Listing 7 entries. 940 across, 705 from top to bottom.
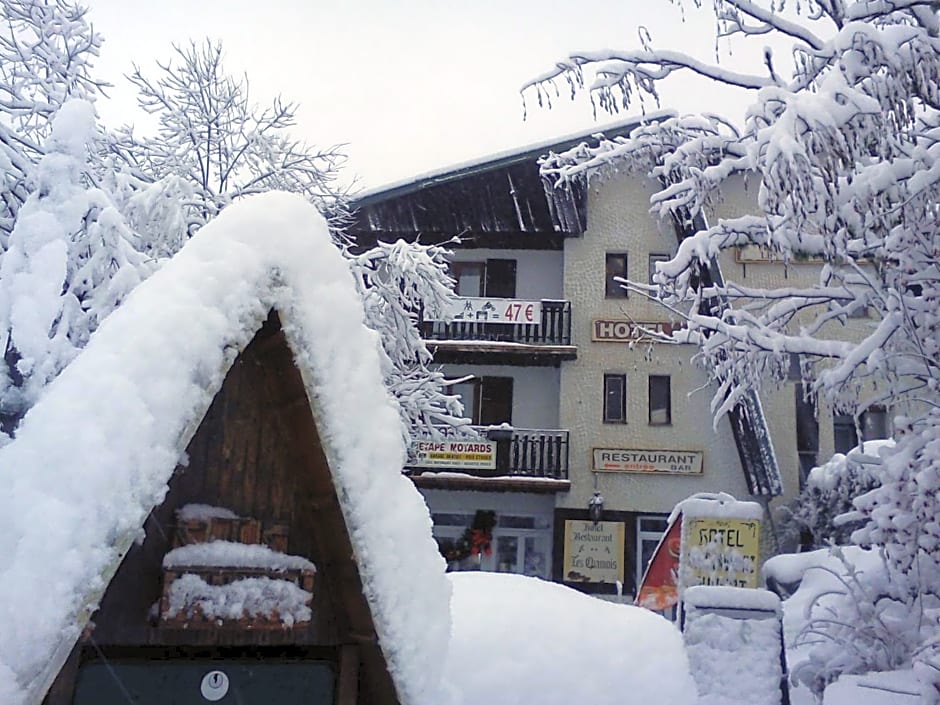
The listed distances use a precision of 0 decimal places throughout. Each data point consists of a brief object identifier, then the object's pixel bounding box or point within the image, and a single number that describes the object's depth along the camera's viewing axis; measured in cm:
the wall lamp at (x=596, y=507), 1794
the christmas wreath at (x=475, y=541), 1812
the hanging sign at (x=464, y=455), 1842
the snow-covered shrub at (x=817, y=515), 1650
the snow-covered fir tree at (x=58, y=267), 703
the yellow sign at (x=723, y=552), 521
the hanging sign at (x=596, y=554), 1788
